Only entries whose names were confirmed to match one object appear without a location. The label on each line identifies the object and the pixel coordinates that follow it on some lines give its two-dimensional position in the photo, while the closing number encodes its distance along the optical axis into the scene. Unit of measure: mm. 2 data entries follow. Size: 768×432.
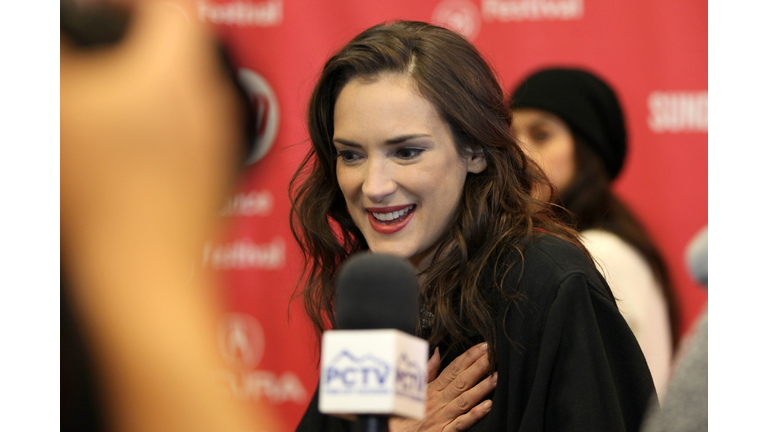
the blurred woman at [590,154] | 4432
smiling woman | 3322
